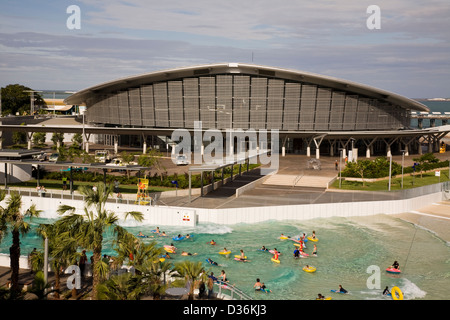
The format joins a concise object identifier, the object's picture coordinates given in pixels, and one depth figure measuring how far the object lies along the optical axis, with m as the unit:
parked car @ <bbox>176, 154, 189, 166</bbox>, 60.58
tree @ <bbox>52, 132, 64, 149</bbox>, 82.31
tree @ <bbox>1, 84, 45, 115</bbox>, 130.00
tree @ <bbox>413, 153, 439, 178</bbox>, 58.18
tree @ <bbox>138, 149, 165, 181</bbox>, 51.50
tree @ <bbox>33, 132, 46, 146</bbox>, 84.01
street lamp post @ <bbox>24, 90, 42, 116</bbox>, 119.87
